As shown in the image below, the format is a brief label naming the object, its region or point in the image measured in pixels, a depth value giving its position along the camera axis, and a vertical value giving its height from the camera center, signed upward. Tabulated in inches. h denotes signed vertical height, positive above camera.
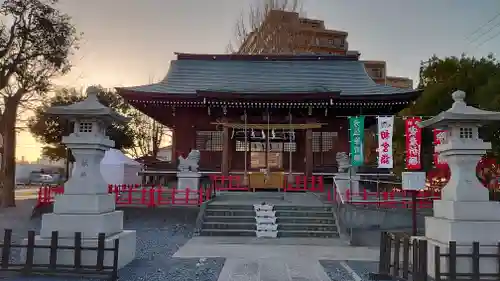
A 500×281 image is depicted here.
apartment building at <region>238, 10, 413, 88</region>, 1171.9 +405.5
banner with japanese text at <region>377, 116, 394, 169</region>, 558.3 +42.8
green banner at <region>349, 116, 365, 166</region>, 585.0 +45.2
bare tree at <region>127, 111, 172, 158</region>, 1428.4 +111.1
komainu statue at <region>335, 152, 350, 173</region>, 591.8 +11.4
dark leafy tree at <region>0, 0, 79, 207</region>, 706.8 +193.4
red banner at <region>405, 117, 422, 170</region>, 546.6 +43.8
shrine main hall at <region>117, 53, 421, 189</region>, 697.0 +108.4
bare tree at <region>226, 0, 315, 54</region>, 1171.3 +409.2
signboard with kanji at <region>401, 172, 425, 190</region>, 348.5 -6.9
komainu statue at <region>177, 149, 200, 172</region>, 584.5 +4.7
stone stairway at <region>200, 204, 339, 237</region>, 471.2 -64.9
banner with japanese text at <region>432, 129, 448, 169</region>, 471.5 +20.7
